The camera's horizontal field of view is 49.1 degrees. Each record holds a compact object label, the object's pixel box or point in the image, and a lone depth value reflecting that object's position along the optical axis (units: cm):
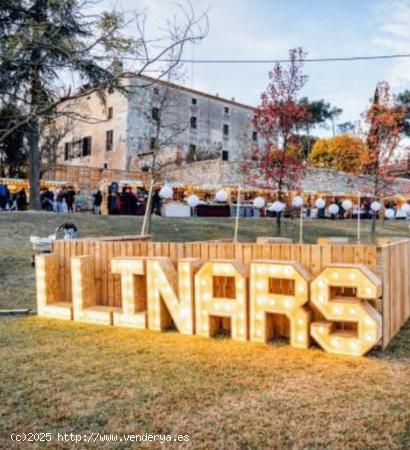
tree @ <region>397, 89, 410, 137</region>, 4487
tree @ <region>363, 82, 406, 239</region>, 1902
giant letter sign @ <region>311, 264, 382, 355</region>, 437
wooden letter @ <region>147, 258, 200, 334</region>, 520
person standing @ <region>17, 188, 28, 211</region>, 2291
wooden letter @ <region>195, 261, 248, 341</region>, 494
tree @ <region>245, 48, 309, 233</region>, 1742
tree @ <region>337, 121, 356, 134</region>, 5243
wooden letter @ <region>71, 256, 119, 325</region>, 581
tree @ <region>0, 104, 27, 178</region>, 2611
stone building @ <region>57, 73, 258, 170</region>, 3666
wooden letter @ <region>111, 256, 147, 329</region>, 553
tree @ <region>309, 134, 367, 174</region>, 4051
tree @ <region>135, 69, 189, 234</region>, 1498
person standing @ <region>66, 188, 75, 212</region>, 2350
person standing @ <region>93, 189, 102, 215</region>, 2369
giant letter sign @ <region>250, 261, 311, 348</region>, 465
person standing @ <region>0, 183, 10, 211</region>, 2130
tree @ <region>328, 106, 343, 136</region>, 5347
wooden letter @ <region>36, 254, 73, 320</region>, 617
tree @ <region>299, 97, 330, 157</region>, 4960
